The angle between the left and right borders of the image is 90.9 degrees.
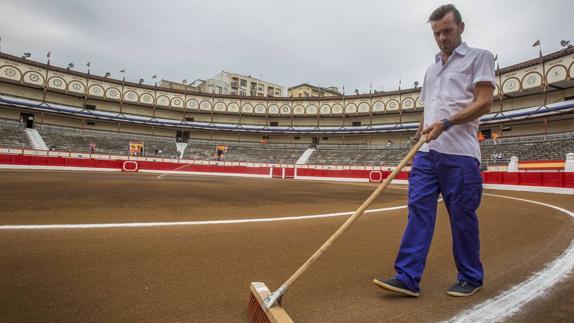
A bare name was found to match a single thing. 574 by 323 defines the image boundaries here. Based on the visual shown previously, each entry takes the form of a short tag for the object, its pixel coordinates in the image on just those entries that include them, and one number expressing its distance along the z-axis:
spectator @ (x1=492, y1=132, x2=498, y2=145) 28.76
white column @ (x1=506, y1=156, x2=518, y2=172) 19.14
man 2.02
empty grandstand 26.92
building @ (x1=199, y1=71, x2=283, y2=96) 61.44
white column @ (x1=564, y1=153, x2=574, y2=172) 14.36
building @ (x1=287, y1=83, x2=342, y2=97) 69.06
